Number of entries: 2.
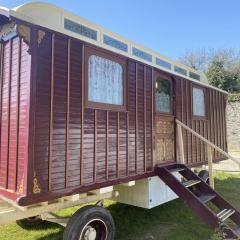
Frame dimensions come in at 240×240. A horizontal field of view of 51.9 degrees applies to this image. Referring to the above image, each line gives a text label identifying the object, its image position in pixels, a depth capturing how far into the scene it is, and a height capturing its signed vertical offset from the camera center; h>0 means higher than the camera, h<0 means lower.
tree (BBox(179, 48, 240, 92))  19.66 +4.73
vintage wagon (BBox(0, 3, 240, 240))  3.02 +0.09
